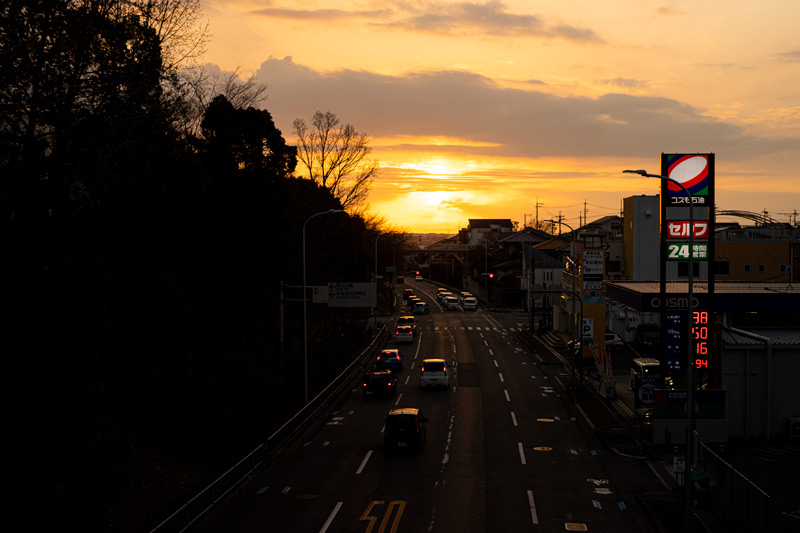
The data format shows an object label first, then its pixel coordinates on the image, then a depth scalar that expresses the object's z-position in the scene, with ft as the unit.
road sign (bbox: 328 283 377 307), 133.80
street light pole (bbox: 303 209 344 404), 123.34
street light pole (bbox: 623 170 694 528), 62.54
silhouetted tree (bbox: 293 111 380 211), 171.83
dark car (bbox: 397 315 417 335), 244.94
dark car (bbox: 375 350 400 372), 165.58
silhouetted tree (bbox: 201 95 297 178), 129.70
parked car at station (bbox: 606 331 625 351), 195.76
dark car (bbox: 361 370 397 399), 132.21
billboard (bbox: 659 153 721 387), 91.15
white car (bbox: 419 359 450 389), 140.26
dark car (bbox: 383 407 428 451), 90.53
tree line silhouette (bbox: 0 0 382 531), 52.21
